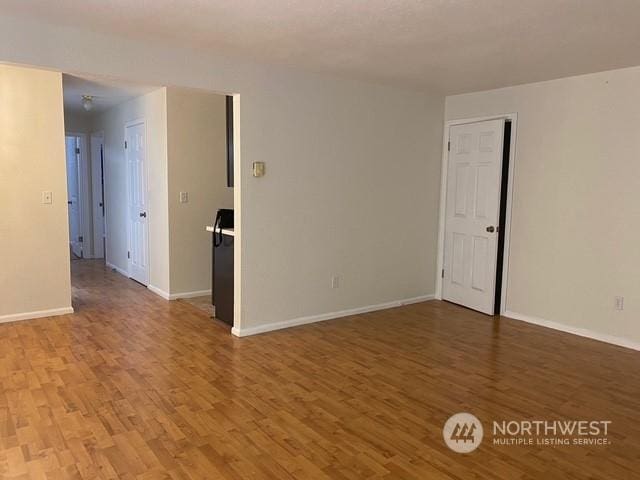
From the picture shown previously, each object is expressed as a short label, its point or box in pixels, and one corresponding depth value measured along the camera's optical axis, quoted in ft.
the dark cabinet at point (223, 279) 15.03
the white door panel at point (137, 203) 19.98
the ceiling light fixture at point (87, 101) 19.52
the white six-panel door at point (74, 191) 27.02
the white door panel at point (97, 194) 26.30
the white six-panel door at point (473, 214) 16.43
